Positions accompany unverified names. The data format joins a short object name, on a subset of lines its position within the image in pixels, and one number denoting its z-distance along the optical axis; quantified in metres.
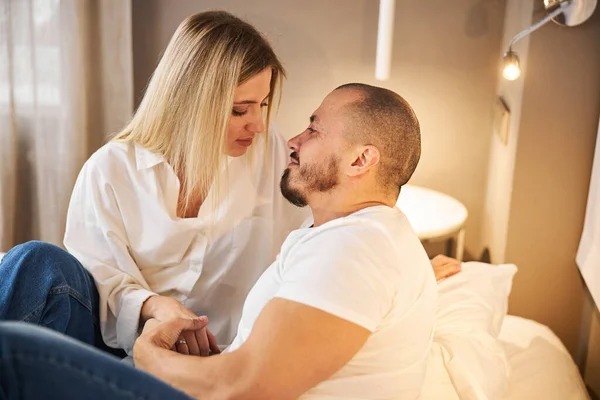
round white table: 2.04
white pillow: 1.44
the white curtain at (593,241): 1.72
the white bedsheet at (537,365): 1.57
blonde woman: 1.58
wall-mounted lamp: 1.79
